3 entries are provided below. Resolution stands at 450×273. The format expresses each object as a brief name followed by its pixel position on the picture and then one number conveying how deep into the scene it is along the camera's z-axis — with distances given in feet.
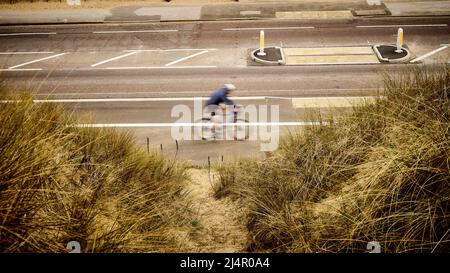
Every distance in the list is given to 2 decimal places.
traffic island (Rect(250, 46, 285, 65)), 62.06
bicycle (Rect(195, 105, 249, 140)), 46.01
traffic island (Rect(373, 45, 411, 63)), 60.59
